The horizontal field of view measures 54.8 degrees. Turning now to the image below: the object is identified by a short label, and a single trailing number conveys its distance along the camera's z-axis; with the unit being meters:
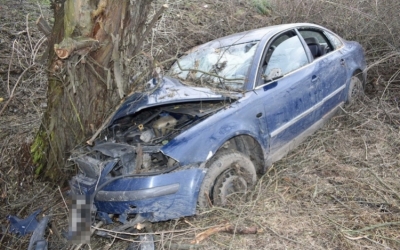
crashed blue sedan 3.12
